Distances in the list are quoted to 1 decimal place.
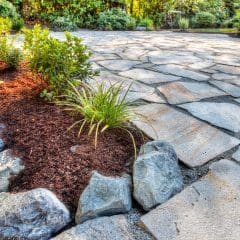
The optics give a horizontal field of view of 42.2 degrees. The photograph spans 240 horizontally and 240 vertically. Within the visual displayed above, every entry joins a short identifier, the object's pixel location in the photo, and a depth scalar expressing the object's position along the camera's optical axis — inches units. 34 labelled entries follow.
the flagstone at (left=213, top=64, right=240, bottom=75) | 126.7
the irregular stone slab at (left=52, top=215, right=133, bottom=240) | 46.2
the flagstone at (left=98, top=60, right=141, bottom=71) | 128.0
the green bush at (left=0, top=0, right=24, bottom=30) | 279.9
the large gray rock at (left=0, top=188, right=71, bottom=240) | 47.4
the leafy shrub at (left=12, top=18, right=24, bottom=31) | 278.9
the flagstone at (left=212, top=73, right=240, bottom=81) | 117.0
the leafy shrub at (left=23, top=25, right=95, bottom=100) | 80.7
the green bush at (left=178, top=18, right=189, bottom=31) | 365.4
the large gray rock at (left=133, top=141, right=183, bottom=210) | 52.7
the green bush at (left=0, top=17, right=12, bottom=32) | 106.7
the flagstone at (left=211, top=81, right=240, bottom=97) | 99.7
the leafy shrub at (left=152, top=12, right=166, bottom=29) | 403.9
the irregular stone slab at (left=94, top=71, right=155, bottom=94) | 100.5
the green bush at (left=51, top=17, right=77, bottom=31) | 303.9
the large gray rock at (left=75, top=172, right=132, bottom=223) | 50.0
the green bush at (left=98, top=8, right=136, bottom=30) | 332.5
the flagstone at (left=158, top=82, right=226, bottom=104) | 93.3
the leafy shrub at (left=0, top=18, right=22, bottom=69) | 104.2
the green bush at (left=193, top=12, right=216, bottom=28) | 391.2
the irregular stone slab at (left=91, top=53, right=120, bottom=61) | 146.3
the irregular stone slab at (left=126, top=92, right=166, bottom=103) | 91.4
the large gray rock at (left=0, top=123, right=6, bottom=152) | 64.8
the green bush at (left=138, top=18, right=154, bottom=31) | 359.8
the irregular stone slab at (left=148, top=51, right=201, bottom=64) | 144.6
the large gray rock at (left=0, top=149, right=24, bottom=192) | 56.2
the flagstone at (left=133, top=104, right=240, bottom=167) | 65.1
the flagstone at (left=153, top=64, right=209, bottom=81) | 117.5
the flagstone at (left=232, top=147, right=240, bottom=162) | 63.3
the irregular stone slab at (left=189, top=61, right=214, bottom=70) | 133.9
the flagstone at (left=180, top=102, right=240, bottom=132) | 77.6
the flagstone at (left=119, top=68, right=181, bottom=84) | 111.6
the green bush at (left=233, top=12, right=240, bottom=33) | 304.2
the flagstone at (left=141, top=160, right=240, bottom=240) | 46.2
